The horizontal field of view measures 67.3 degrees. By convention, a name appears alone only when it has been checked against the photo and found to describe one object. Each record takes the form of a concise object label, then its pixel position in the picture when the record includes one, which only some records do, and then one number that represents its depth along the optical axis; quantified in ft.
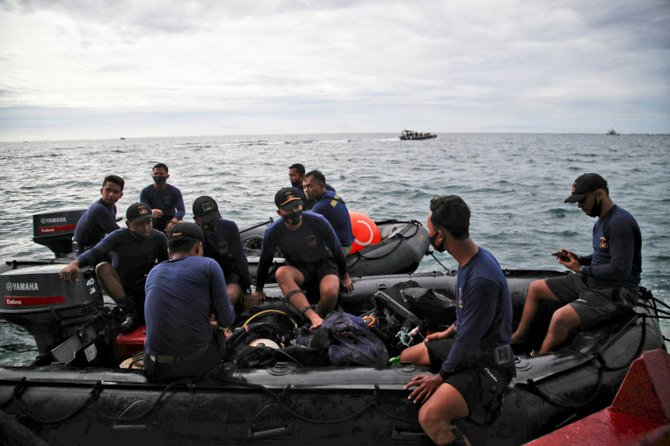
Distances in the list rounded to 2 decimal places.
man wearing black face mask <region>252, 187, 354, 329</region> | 16.72
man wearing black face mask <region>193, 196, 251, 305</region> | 17.24
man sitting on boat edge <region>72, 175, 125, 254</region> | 20.86
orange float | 25.55
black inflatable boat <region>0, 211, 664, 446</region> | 10.80
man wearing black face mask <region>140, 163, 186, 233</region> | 27.58
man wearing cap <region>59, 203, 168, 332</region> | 16.33
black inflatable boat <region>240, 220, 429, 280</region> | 22.66
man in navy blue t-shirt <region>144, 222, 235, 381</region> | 10.75
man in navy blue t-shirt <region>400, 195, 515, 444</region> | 8.90
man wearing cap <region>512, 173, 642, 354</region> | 12.91
